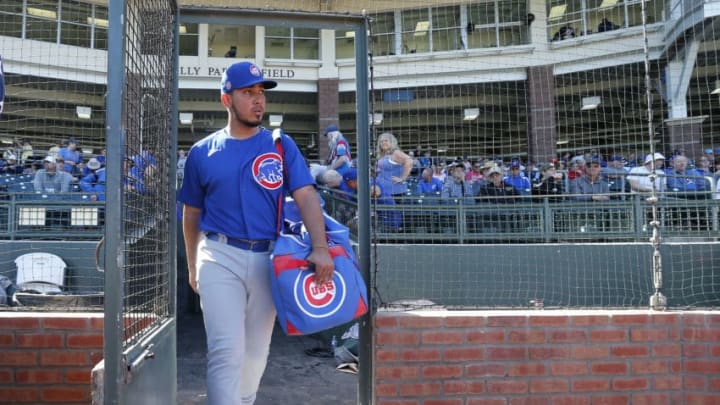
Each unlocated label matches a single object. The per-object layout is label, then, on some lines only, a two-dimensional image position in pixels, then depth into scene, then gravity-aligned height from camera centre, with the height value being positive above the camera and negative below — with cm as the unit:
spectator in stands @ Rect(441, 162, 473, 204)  716 +58
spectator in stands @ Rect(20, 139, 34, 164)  632 +100
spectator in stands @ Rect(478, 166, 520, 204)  745 +56
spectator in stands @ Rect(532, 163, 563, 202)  793 +64
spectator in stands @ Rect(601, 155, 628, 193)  766 +70
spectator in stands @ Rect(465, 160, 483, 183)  713 +72
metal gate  222 +17
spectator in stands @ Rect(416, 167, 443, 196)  639 +57
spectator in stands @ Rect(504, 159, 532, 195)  765 +67
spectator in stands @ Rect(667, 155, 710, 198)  779 +63
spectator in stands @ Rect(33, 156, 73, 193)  682 +73
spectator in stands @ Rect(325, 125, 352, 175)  830 +118
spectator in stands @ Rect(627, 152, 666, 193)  764 +64
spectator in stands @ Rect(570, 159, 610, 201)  765 +60
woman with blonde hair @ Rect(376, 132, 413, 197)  480 +63
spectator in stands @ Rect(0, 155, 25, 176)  645 +88
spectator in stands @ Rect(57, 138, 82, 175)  643 +99
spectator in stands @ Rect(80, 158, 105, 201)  618 +67
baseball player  291 +7
